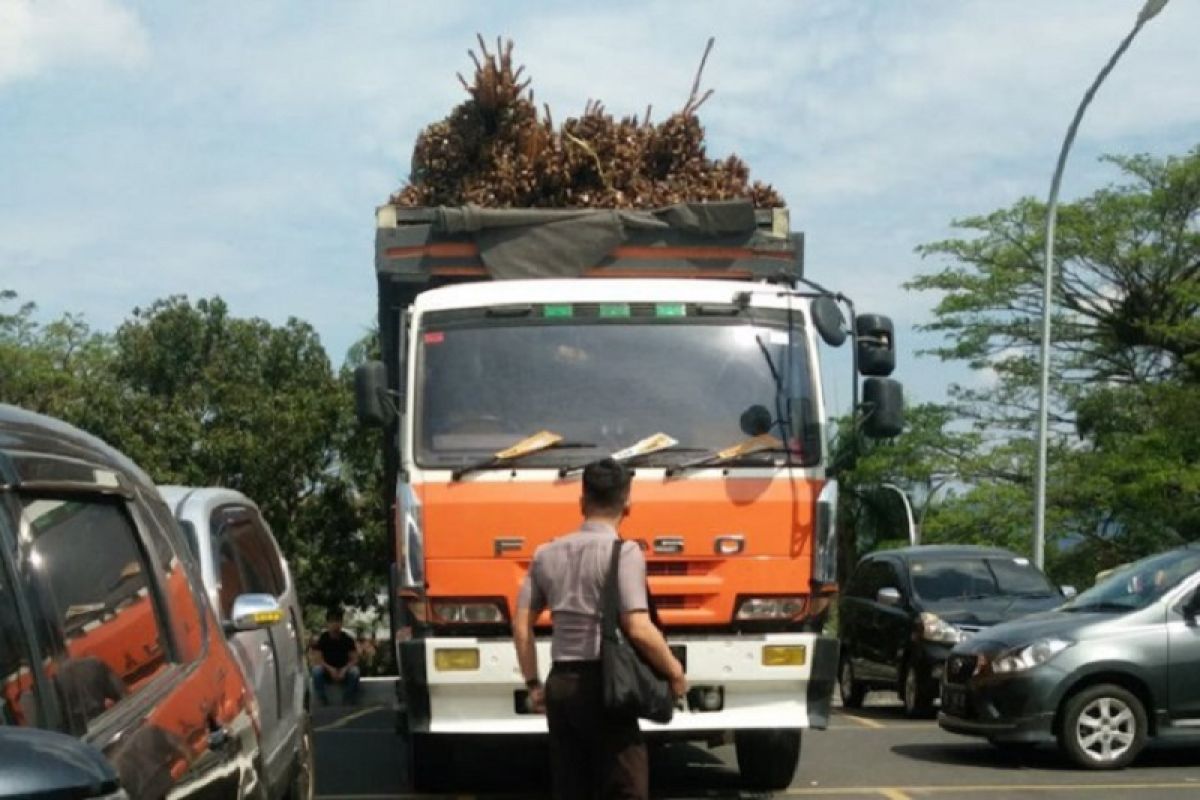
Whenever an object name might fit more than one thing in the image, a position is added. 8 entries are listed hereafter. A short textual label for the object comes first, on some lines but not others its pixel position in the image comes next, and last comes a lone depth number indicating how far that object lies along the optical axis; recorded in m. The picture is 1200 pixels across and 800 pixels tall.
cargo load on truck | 12.51
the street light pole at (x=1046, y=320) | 24.86
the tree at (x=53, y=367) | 51.83
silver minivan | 7.95
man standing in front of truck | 7.38
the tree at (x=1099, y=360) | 40.69
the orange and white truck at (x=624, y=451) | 10.61
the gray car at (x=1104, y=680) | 13.23
